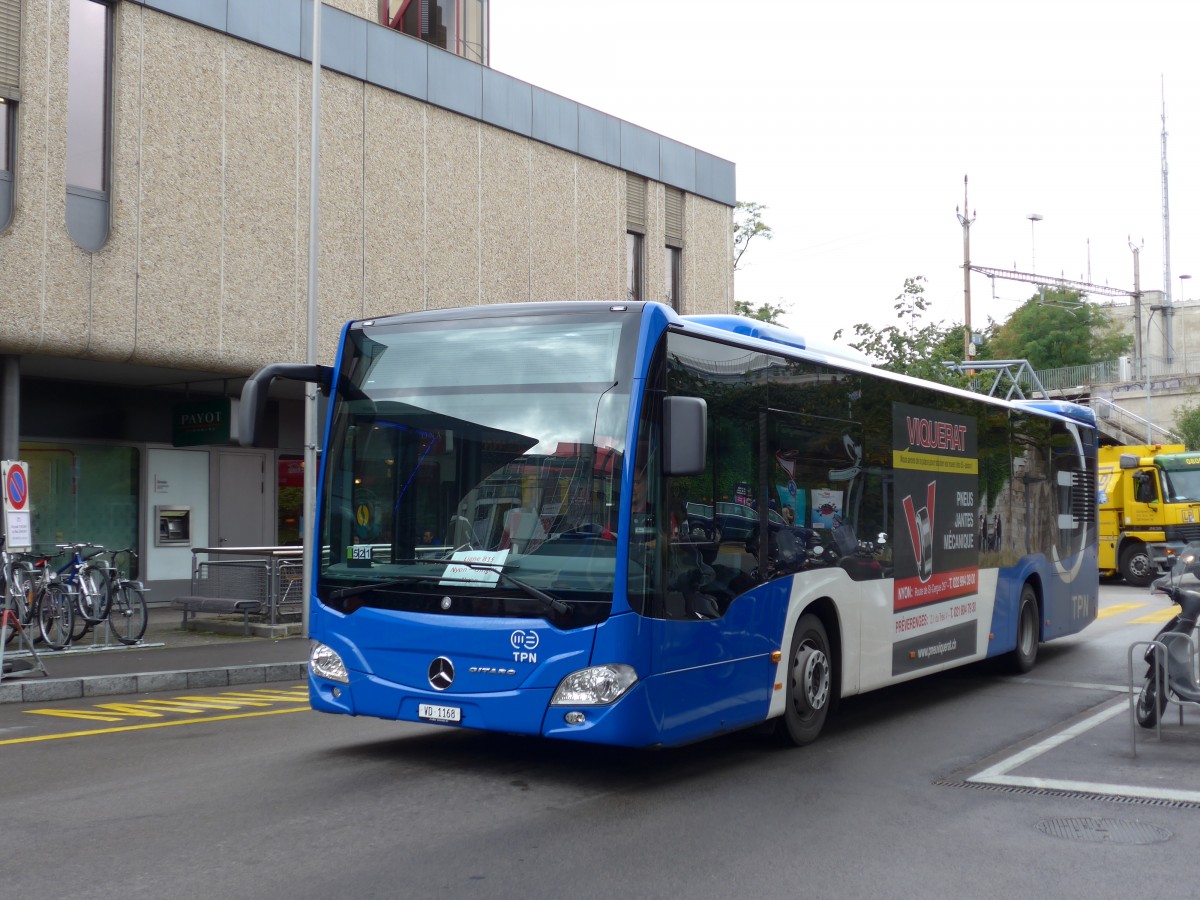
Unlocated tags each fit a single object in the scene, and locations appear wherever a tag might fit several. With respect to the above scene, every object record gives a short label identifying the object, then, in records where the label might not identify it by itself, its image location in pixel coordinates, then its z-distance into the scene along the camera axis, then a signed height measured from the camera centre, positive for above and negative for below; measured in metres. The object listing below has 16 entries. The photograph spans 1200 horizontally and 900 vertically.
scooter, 8.92 -1.03
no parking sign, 12.89 -0.05
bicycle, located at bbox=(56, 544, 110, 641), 15.16 -1.06
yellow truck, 28.80 -0.16
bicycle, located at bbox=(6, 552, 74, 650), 14.79 -1.20
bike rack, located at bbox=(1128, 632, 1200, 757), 8.95 -1.16
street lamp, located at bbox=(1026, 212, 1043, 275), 85.56 +18.91
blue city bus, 7.00 -0.15
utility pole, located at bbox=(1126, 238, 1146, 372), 68.22 +10.90
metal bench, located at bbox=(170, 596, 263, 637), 16.89 -1.39
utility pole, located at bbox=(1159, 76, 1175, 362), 62.66 +11.42
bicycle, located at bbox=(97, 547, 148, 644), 15.46 -1.25
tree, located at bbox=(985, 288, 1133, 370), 80.12 +10.41
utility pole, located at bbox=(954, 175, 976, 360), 46.47 +9.03
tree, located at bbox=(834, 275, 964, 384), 38.45 +4.80
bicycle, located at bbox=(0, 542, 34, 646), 13.27 -0.94
